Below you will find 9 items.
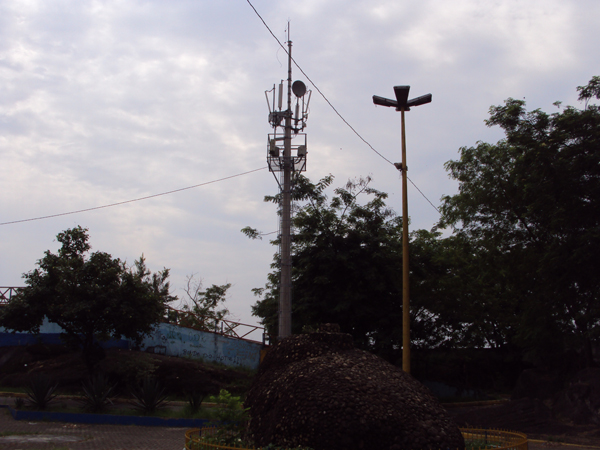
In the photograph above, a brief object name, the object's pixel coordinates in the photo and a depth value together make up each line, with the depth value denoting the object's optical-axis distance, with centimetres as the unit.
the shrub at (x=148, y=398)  1445
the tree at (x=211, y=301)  3594
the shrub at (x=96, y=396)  1423
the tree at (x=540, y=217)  1498
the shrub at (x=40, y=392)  1425
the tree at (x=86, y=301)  1614
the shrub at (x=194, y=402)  1475
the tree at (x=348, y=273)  2003
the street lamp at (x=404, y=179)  1169
